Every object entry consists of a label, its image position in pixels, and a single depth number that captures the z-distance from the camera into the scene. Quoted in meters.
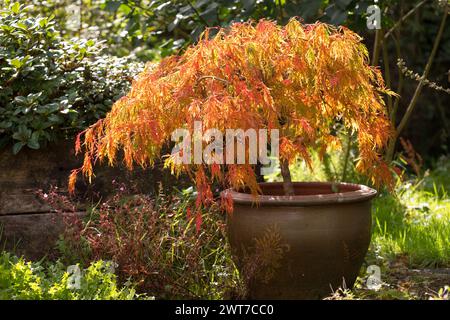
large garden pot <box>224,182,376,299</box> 3.39
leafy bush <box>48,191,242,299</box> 3.57
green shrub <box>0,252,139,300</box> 3.11
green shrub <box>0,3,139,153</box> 4.07
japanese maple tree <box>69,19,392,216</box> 3.18
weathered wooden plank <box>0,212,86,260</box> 4.20
